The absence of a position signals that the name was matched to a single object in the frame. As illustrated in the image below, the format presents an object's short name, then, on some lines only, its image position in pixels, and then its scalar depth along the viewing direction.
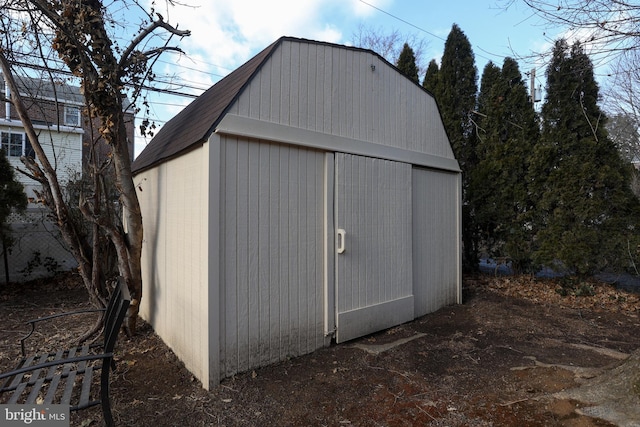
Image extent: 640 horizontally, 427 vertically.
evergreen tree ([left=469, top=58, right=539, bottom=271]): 6.46
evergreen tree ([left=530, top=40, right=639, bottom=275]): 5.64
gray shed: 2.99
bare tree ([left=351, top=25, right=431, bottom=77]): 15.51
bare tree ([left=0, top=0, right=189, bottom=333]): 3.33
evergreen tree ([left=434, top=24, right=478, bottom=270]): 7.53
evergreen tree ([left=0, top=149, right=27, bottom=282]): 6.02
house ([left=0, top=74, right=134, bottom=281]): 6.97
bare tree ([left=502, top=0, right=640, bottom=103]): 3.01
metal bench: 2.04
